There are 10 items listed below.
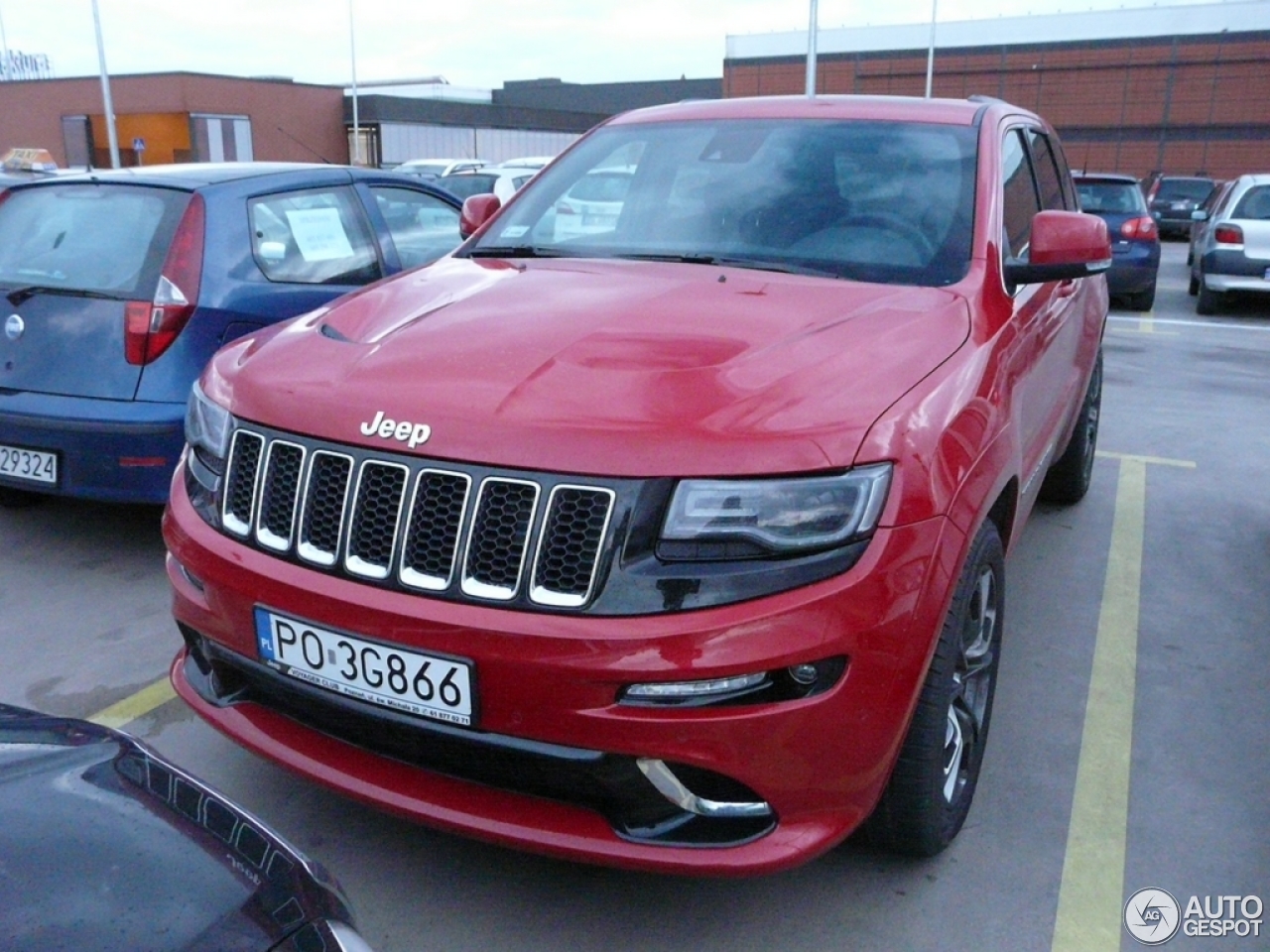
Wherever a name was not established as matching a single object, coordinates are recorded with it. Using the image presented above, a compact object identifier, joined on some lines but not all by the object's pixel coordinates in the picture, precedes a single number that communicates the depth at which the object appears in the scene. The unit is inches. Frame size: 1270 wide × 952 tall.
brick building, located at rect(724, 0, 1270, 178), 1734.7
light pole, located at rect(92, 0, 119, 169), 1046.4
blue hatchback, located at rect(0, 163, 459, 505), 163.2
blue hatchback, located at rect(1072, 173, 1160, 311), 478.3
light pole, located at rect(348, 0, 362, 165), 1648.6
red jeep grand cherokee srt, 78.4
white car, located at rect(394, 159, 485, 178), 860.9
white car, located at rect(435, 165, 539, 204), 593.9
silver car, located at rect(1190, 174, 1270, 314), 464.1
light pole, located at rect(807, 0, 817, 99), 949.1
